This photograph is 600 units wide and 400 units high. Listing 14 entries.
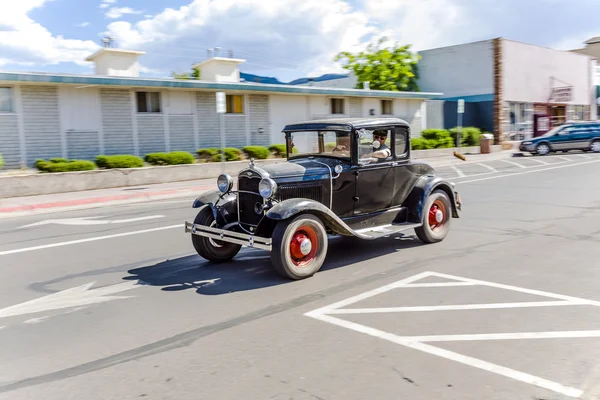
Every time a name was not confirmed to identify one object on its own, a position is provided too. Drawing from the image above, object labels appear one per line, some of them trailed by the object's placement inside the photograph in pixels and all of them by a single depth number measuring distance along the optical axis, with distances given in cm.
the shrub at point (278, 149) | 2281
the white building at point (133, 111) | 1739
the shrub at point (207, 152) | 2081
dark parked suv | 2808
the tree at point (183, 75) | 5836
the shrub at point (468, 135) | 3012
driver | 736
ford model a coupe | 619
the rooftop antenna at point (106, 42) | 2648
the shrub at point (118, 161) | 1748
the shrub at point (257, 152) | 2162
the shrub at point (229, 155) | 2092
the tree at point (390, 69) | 3719
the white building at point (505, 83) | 3397
